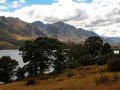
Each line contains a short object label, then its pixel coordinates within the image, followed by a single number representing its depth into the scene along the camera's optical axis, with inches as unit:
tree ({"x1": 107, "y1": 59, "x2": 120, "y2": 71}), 1714.9
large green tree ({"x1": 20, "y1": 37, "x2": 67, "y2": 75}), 2225.3
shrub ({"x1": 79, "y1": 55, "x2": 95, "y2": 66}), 2488.7
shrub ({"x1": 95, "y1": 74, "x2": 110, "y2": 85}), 571.1
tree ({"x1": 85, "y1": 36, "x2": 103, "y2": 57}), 2975.0
